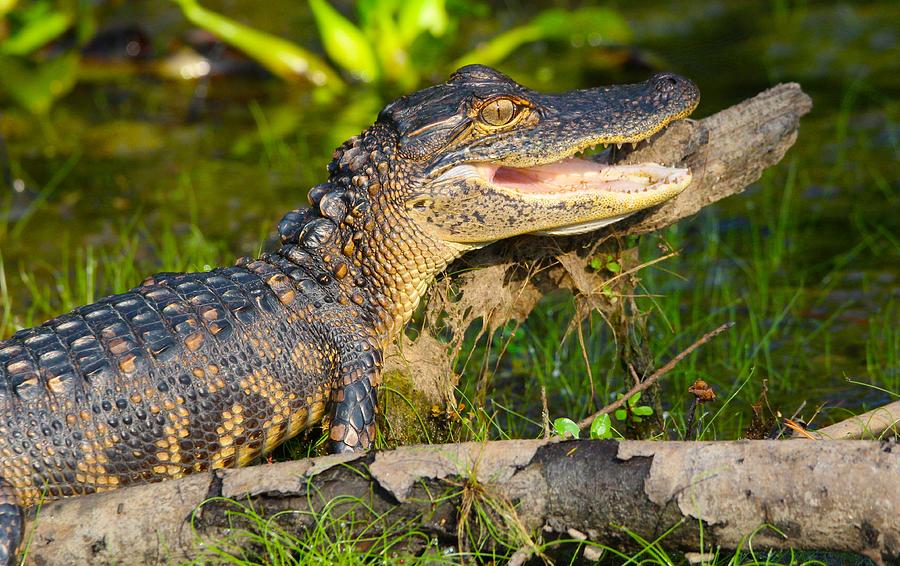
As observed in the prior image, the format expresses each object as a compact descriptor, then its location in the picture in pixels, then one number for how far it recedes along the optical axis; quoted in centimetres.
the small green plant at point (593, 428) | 674
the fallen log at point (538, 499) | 535
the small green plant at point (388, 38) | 1636
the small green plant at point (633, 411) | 770
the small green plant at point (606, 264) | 803
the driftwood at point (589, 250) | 766
